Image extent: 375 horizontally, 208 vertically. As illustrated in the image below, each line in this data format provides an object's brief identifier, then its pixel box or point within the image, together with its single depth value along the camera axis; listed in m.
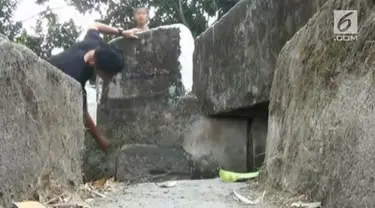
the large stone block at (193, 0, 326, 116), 3.49
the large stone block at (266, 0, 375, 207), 1.80
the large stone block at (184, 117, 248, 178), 4.14
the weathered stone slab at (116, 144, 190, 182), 4.29
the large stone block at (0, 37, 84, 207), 1.87
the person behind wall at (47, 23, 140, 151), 3.85
